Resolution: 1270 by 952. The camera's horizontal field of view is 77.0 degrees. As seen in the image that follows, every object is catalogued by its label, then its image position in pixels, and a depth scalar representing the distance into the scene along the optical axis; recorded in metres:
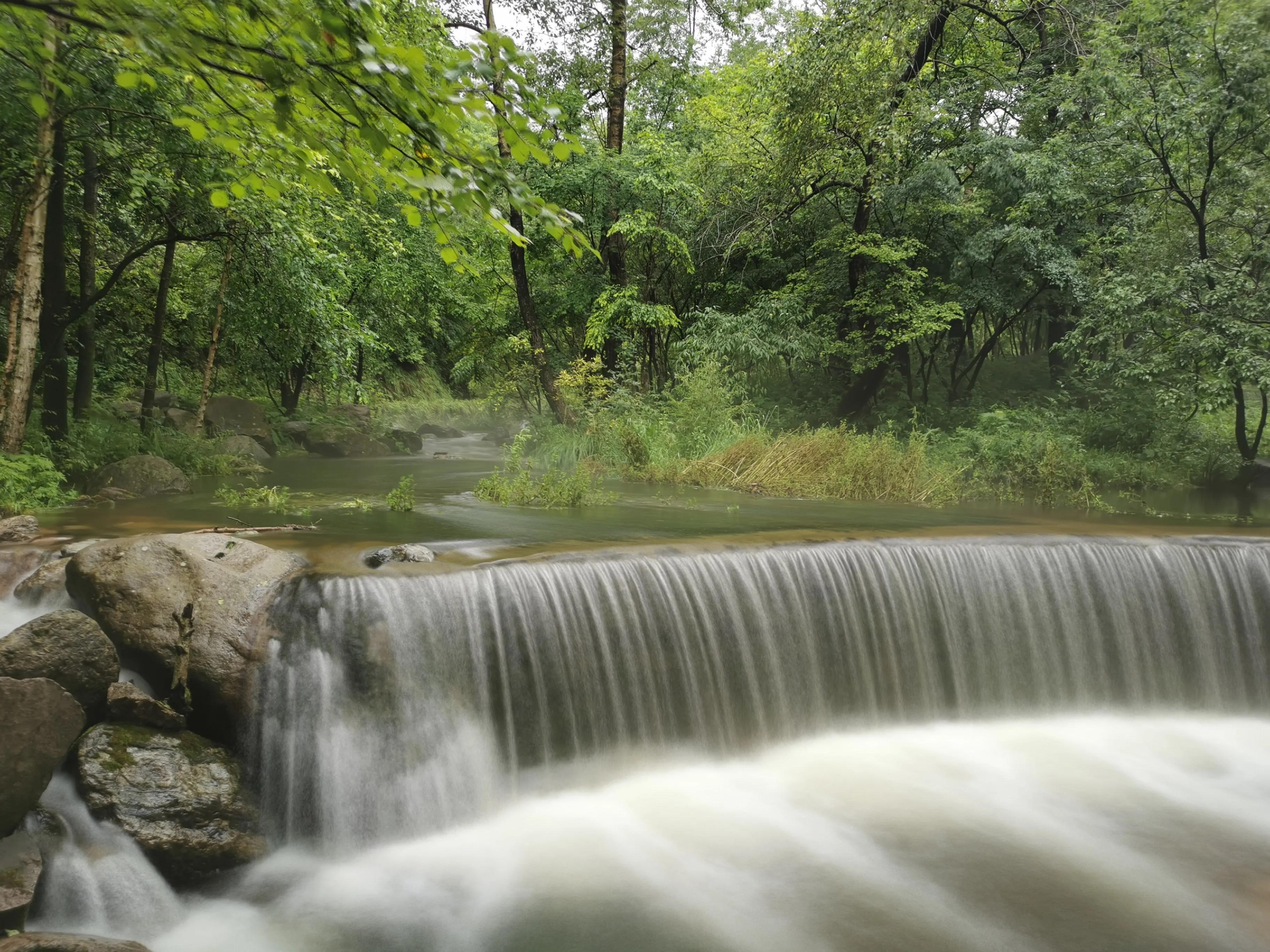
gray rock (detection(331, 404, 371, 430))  22.48
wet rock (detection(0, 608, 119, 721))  4.62
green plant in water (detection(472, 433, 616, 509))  10.67
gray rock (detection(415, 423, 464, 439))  27.08
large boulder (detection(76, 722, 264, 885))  4.47
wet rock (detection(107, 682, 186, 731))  4.84
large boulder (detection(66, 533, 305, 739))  5.16
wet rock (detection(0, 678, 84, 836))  4.07
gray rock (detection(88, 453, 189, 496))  10.16
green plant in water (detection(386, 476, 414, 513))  9.69
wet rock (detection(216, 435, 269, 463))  15.09
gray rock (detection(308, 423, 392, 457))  19.45
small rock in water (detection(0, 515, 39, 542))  6.42
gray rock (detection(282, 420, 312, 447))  20.23
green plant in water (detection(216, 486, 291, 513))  9.30
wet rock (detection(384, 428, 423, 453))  21.56
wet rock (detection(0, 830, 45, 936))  3.77
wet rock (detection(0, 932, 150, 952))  3.44
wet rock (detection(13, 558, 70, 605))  5.62
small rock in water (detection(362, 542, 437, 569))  6.47
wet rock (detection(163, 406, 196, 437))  15.38
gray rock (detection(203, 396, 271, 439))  18.19
